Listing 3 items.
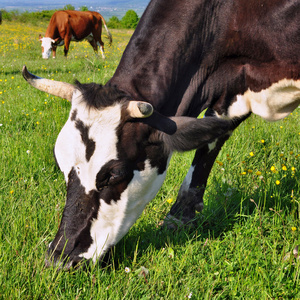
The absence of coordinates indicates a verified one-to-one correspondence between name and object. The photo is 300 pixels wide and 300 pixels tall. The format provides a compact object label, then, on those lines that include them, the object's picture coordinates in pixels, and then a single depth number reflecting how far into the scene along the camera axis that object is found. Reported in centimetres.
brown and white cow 1630
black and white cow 219
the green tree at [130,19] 6775
